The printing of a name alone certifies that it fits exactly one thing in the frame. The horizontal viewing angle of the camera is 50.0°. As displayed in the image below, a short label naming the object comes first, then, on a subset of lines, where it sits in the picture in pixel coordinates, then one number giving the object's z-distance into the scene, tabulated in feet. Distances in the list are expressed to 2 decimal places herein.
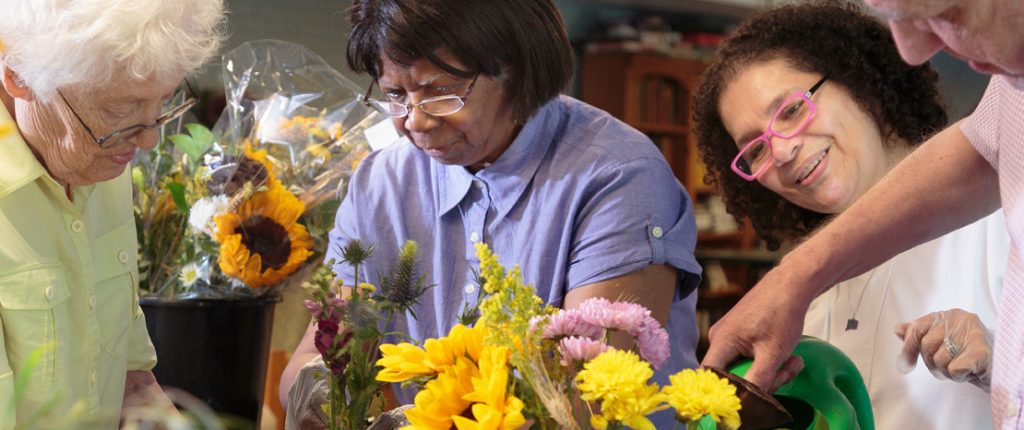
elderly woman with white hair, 4.67
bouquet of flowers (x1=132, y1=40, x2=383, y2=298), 6.50
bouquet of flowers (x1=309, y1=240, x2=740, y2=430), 2.83
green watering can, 3.68
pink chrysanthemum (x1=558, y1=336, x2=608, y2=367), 3.00
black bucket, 6.64
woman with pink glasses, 6.32
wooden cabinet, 21.98
